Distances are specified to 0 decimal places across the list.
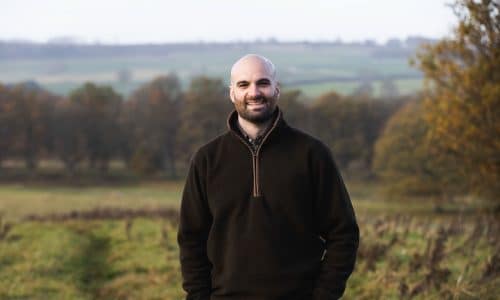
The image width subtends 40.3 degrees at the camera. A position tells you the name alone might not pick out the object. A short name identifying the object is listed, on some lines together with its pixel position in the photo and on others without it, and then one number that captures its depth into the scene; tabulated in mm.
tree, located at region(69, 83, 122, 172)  66750
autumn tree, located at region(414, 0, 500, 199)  16328
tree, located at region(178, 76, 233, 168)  67625
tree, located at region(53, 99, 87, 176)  66438
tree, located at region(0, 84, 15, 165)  65750
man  4195
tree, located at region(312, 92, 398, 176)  64938
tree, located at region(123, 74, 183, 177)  66750
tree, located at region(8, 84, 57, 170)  66125
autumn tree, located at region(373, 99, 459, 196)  47375
